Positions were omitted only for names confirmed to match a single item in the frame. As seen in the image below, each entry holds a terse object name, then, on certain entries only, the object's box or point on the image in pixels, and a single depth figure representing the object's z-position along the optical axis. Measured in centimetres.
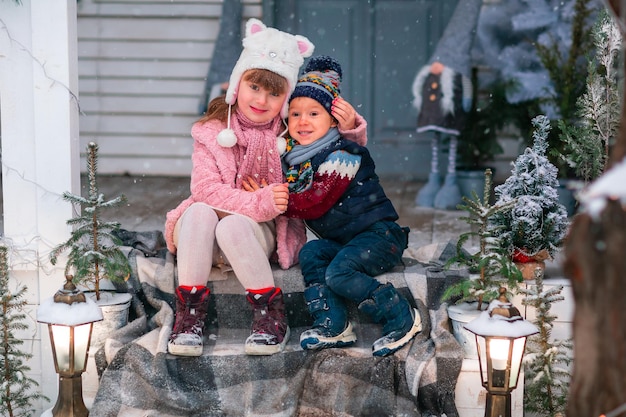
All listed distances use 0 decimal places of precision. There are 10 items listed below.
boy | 388
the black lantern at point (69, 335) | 356
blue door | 752
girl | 387
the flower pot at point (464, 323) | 383
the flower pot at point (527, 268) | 415
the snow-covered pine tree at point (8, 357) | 391
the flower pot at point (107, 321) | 401
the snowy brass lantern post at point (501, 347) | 338
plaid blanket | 373
